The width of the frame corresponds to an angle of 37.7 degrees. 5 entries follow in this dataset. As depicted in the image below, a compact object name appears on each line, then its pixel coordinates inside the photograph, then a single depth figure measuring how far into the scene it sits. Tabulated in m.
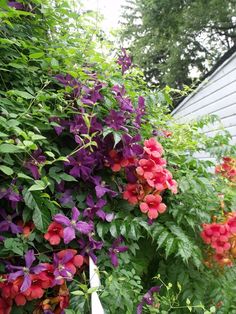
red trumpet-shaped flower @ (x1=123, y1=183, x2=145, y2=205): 1.29
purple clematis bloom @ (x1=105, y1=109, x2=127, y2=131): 1.28
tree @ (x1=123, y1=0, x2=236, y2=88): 15.82
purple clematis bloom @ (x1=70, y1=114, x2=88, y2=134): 1.24
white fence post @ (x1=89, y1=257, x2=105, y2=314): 0.88
